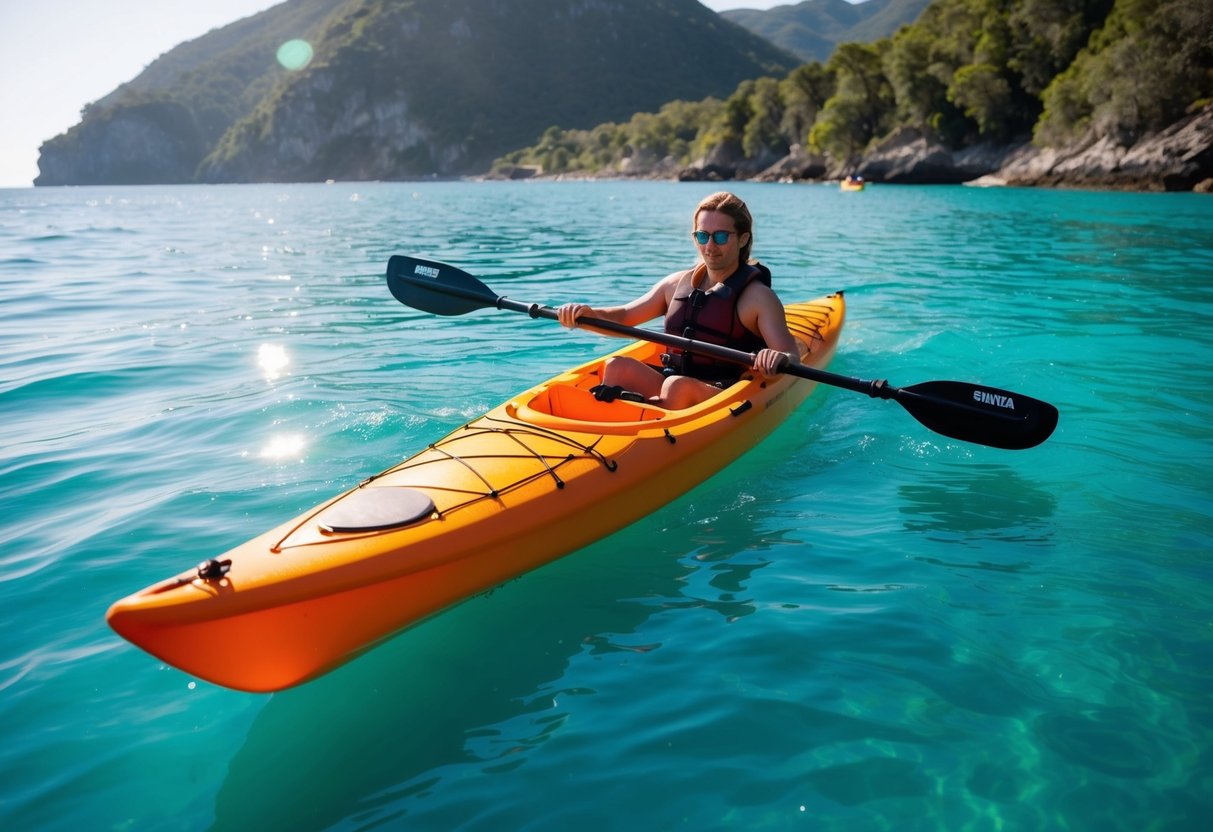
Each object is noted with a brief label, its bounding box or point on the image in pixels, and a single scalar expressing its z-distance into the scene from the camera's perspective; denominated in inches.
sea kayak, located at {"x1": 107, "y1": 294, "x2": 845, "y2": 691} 101.2
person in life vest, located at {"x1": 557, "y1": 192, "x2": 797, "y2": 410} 176.1
